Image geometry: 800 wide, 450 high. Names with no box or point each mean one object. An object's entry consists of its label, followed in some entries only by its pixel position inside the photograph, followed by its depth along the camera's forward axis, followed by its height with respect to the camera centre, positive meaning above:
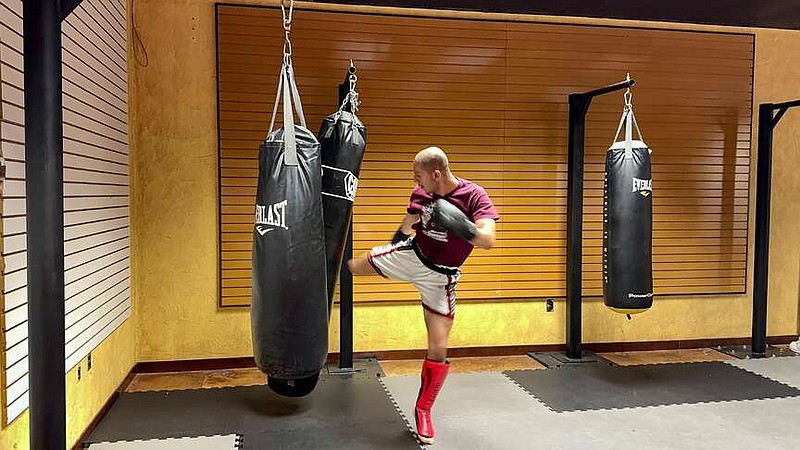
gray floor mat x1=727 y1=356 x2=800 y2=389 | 4.98 -1.35
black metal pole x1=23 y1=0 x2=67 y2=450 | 2.35 -0.09
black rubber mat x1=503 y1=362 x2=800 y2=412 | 4.44 -1.36
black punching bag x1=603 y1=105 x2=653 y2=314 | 4.69 -0.24
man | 3.62 -0.34
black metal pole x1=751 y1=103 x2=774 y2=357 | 5.53 -0.24
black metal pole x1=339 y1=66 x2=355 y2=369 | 4.89 -0.89
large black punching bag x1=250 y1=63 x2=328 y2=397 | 2.59 -0.27
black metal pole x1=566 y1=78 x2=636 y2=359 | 5.34 -0.18
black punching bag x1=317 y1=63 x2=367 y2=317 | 3.20 +0.10
